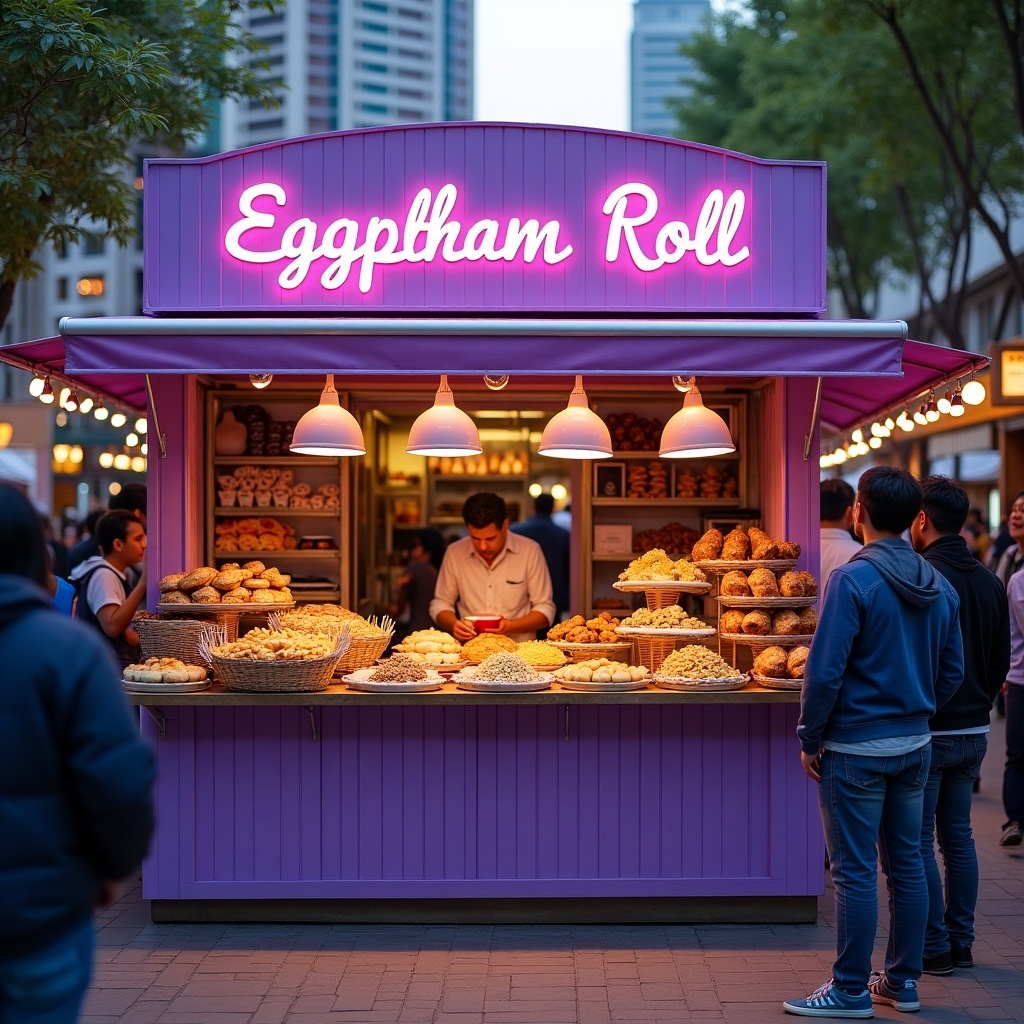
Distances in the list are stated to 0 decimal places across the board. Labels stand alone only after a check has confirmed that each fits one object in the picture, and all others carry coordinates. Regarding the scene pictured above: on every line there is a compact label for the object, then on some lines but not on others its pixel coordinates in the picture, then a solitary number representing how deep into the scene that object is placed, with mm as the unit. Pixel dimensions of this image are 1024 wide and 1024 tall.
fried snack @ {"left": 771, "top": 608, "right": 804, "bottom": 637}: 6512
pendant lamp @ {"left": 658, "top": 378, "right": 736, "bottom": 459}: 6695
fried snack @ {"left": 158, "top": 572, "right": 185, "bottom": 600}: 6605
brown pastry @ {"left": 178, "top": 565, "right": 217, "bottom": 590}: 6613
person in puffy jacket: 2766
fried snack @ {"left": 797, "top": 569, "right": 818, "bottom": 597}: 6571
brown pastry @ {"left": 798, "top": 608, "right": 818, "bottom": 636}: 6547
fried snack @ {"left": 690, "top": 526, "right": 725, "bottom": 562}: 7145
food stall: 6406
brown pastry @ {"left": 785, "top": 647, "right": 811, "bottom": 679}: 6273
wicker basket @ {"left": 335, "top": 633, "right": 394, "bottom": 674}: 6773
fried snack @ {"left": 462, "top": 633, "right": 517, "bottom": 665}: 7125
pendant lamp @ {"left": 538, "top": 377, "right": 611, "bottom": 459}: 6727
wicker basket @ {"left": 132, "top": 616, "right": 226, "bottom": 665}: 6477
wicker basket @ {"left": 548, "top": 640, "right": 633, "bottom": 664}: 6883
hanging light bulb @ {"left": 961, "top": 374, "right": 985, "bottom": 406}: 8812
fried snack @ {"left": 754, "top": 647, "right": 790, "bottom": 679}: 6296
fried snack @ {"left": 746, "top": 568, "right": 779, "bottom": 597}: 6523
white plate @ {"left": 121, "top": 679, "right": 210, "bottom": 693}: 6133
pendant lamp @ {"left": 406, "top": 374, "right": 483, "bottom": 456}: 6723
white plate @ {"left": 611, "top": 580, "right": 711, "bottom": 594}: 6895
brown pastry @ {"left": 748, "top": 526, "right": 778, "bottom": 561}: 6695
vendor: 8516
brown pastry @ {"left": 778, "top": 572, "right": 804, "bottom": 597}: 6512
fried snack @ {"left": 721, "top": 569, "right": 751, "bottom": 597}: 6590
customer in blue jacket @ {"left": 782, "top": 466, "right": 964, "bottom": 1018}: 4918
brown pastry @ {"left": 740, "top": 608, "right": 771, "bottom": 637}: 6527
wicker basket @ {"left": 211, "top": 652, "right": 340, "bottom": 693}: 6059
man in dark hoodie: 5629
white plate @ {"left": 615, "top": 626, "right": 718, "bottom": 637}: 6648
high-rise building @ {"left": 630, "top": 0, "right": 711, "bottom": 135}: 31922
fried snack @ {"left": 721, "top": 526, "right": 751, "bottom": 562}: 6914
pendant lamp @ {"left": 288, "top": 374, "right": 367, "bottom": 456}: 6719
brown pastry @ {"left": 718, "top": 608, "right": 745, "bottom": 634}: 6691
